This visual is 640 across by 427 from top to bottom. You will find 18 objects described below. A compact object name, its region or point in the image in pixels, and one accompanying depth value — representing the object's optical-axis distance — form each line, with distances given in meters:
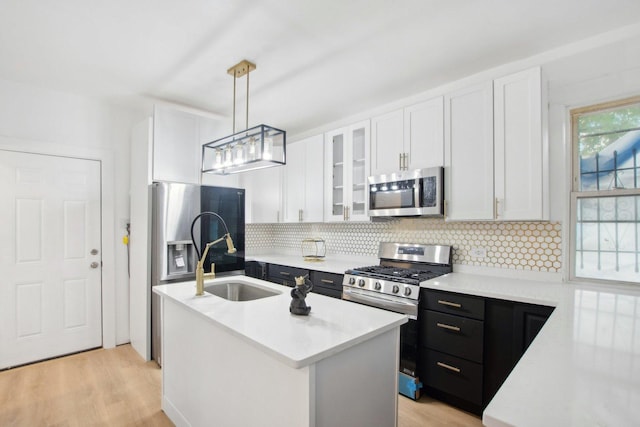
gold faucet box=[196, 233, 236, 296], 2.04
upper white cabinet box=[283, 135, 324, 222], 3.68
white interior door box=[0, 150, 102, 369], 2.94
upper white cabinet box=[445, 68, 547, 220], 2.23
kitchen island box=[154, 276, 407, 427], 1.24
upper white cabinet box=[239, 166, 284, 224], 4.19
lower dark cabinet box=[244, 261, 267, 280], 3.93
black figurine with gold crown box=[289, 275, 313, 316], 1.61
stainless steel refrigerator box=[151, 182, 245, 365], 3.06
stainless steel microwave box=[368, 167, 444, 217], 2.66
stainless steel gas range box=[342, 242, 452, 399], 2.47
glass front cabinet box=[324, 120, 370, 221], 3.26
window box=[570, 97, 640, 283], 2.18
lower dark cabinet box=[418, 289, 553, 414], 2.05
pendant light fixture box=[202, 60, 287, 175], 2.12
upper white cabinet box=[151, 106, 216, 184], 3.21
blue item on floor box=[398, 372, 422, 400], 2.44
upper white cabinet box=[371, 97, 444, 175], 2.71
